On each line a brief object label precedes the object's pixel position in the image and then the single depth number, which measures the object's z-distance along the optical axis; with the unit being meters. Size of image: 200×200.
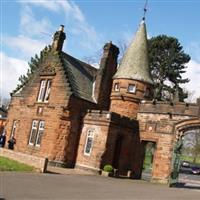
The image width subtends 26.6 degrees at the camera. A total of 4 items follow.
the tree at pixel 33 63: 68.46
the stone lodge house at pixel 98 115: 30.69
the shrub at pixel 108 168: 29.28
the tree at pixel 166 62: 61.09
